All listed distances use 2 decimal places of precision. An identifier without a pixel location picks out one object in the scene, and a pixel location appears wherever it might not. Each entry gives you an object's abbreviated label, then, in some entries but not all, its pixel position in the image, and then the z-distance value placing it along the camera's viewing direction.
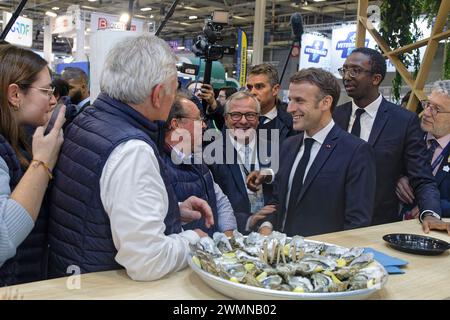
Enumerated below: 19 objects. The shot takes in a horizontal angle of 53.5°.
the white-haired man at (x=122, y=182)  1.19
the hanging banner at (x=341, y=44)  10.32
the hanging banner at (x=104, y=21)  7.63
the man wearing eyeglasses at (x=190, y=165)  1.90
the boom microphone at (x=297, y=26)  4.21
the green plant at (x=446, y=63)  3.88
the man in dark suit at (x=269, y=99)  3.13
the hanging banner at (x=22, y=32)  9.81
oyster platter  1.10
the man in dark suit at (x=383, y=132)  2.48
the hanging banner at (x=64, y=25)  9.06
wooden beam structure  3.45
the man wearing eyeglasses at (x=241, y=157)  2.46
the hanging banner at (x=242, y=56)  6.78
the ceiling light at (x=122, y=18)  7.86
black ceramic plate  1.62
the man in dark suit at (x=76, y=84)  4.13
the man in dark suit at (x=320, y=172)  2.03
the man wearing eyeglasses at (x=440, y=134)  2.66
